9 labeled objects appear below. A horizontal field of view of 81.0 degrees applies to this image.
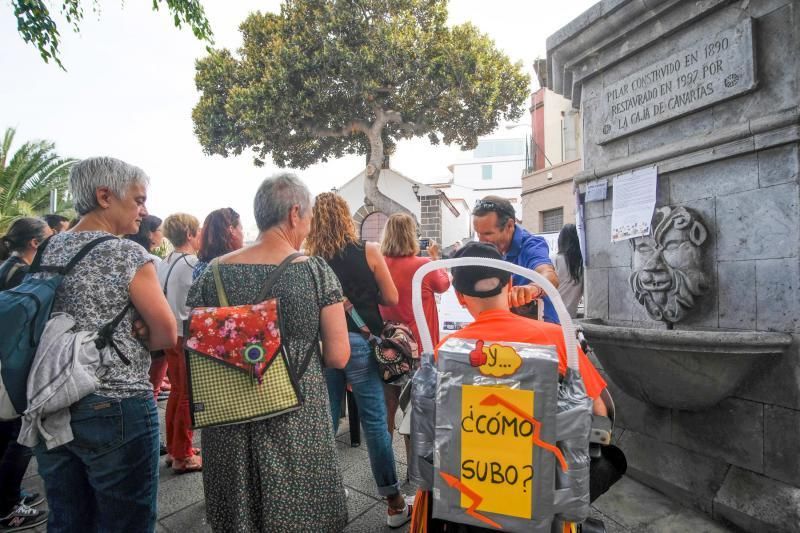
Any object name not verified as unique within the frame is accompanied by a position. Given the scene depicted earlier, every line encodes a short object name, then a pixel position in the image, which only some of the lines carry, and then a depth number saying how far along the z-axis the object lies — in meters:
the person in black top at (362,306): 2.75
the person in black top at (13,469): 2.91
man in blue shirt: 3.04
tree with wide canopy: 19.08
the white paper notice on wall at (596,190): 3.64
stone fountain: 2.46
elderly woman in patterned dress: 1.79
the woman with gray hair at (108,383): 1.76
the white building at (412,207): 22.47
